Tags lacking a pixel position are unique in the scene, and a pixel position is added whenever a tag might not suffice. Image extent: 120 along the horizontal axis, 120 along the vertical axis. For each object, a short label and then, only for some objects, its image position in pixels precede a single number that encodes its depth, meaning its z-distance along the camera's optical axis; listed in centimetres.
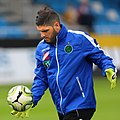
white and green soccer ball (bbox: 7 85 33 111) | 1541
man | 1516
